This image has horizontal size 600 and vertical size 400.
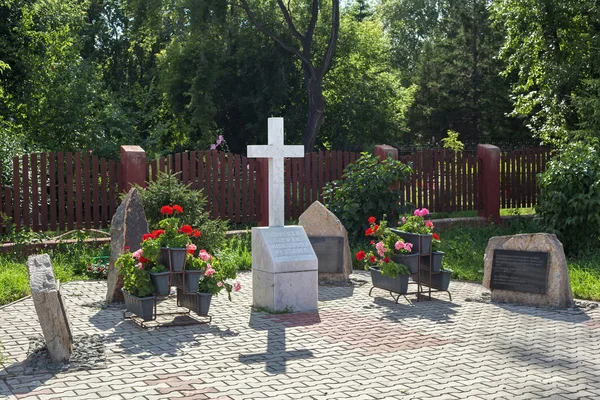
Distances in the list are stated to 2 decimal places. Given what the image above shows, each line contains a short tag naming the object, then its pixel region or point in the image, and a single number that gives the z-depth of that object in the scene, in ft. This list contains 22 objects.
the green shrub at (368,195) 46.80
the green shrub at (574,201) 43.83
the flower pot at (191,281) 29.84
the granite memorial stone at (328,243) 38.01
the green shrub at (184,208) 39.73
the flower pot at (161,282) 29.09
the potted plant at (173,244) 29.53
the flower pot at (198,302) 29.71
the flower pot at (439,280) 34.32
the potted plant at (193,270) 29.84
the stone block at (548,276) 32.17
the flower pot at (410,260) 33.71
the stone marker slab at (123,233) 32.50
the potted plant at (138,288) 28.99
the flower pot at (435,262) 34.37
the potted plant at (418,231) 34.06
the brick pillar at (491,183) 58.23
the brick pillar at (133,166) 46.96
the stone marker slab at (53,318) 23.50
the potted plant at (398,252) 33.68
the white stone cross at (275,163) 33.27
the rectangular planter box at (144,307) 28.94
